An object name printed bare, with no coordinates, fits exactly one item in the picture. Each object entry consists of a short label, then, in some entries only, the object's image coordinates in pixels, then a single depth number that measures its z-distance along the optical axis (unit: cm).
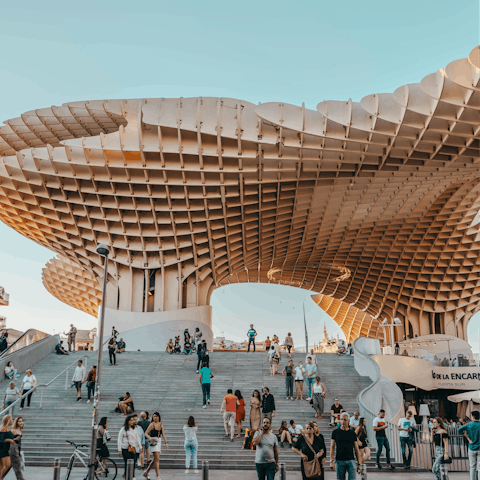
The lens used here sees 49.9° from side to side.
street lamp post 1093
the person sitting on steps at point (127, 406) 1602
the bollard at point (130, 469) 1009
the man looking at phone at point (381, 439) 1390
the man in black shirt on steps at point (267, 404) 1509
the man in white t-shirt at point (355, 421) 1416
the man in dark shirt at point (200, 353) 2182
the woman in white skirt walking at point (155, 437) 1196
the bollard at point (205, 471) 974
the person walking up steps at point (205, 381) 1769
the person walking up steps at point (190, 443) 1279
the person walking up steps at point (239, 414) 1561
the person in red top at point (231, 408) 1523
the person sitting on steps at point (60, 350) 2572
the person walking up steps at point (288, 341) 2731
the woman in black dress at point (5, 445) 1020
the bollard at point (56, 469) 1023
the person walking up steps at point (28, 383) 1738
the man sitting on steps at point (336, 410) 1484
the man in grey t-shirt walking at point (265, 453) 962
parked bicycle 1177
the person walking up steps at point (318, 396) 1693
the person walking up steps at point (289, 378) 1881
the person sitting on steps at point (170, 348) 2988
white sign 3177
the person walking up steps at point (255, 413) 1484
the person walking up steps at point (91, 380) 1867
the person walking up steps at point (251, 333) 3042
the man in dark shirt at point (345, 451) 980
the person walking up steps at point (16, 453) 1030
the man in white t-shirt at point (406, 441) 1396
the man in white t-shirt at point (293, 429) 1402
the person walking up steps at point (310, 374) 1878
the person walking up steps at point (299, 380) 1909
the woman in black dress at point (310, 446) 930
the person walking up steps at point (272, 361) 2181
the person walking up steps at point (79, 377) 1866
